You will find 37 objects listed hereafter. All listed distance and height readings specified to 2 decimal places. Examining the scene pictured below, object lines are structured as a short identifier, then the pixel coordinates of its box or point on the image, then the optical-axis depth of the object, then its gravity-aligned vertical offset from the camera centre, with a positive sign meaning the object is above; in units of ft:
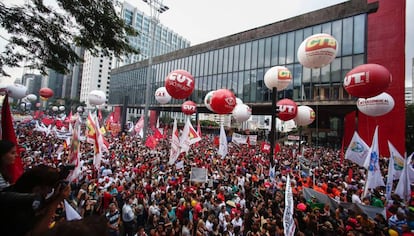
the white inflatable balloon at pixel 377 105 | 35.60 +4.91
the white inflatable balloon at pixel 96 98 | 61.00 +5.88
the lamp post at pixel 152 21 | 56.29 +26.70
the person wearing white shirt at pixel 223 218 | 19.85 -8.41
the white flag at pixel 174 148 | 30.88 -3.41
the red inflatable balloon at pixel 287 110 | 36.47 +3.34
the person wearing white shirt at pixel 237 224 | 19.77 -8.75
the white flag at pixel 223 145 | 39.17 -3.30
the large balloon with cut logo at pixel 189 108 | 53.27 +4.07
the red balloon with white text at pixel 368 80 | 25.82 +6.46
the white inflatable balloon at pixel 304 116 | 43.57 +2.91
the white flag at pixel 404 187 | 22.61 -5.17
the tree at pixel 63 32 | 15.94 +6.68
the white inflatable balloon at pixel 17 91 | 52.47 +5.82
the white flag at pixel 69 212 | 12.02 -5.17
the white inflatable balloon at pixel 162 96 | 51.03 +6.40
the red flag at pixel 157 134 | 45.85 -2.37
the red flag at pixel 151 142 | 43.86 -3.88
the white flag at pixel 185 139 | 33.03 -2.24
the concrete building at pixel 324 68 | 56.18 +23.66
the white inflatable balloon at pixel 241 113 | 43.68 +2.86
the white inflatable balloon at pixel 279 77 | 33.47 +7.96
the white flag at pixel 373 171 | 22.80 -3.78
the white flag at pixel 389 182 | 22.39 -4.65
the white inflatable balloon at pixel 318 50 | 28.17 +10.59
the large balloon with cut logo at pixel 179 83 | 30.53 +5.67
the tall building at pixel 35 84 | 365.08 +52.91
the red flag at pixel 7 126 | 10.90 -0.59
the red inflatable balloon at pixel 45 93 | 71.06 +7.65
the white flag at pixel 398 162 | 28.17 -3.32
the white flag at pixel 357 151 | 28.66 -2.19
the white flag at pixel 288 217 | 14.24 -5.72
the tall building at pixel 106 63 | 281.74 +72.99
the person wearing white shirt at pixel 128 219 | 20.13 -8.86
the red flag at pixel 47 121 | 64.03 -1.35
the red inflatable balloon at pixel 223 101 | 33.27 +3.78
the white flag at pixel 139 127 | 58.71 -1.40
